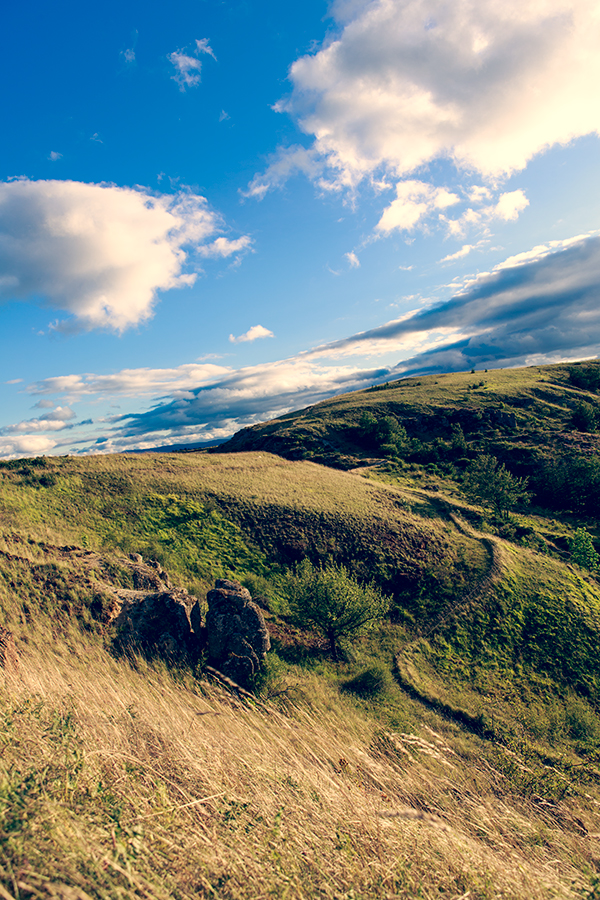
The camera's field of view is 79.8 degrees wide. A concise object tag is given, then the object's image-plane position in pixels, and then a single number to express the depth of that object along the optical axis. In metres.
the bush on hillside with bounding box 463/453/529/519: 46.47
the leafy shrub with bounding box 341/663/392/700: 21.16
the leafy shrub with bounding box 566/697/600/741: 19.84
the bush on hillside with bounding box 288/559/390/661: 24.41
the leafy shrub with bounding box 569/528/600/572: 35.59
